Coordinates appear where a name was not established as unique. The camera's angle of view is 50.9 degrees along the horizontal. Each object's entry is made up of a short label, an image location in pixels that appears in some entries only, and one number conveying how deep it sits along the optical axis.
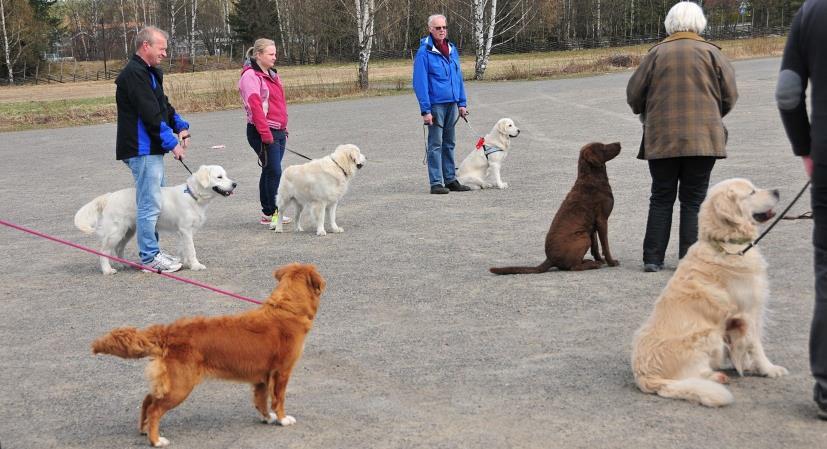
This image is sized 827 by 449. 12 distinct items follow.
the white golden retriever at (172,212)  8.49
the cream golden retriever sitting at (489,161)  12.60
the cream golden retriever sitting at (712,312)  4.61
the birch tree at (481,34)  37.72
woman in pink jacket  10.00
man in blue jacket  12.09
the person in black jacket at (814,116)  4.07
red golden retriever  4.18
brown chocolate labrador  7.57
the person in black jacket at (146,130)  7.93
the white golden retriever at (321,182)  9.95
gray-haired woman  6.97
